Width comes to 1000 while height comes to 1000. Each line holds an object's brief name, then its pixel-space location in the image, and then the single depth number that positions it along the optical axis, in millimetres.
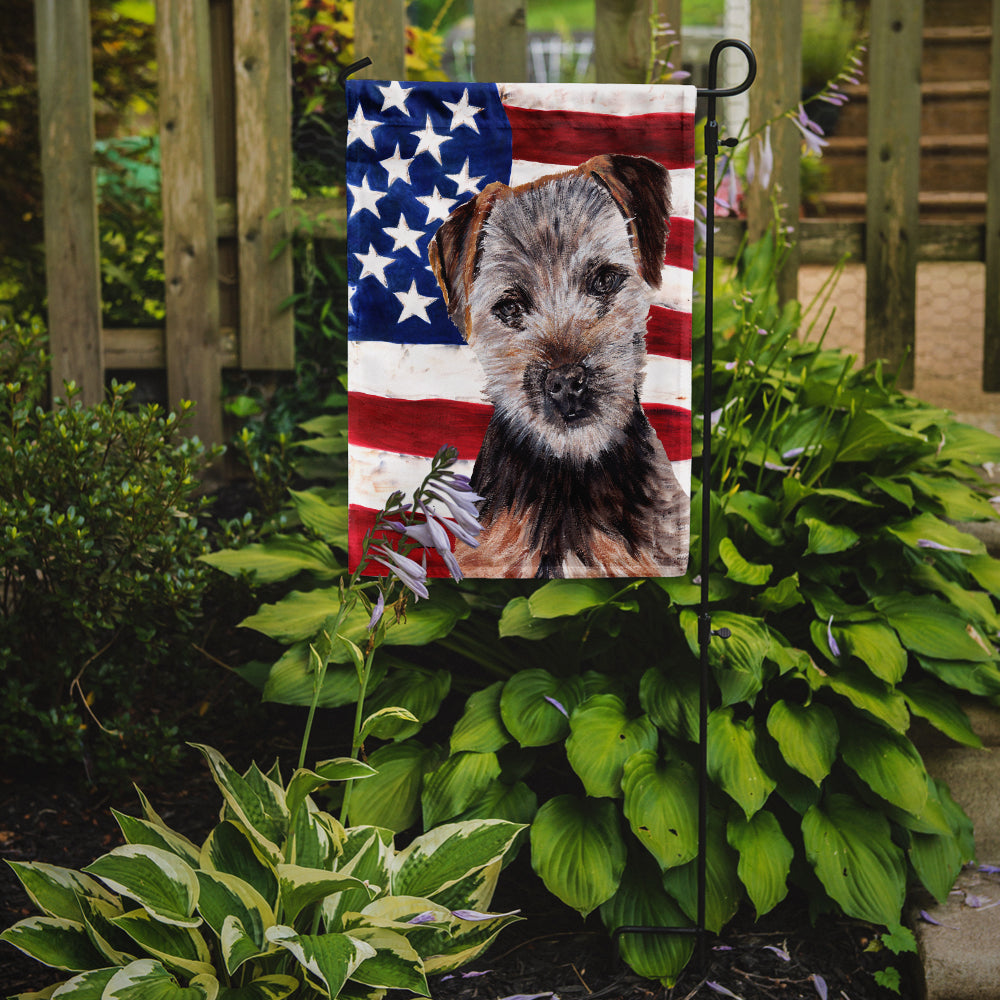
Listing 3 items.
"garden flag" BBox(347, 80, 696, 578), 1934
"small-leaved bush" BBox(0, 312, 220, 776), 2297
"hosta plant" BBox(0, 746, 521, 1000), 1504
